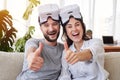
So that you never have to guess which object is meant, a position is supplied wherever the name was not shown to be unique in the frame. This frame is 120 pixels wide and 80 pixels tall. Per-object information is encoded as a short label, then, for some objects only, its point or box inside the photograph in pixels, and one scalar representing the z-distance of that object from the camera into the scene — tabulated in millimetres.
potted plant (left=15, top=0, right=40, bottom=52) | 2555
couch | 1869
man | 1755
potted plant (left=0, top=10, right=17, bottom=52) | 2545
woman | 1644
